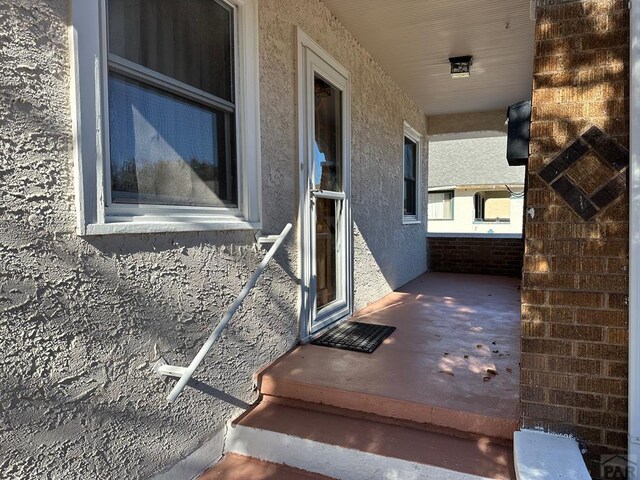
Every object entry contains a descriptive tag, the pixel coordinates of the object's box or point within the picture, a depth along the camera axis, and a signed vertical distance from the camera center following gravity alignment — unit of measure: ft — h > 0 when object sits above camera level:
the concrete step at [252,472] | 7.30 -4.45
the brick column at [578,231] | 6.27 -0.23
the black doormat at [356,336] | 11.33 -3.42
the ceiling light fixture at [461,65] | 16.66 +6.09
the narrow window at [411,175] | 23.54 +2.52
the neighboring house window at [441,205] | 78.07 +2.36
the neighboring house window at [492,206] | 76.98 +1.96
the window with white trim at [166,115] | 5.64 +1.78
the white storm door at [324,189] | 11.33 +0.89
